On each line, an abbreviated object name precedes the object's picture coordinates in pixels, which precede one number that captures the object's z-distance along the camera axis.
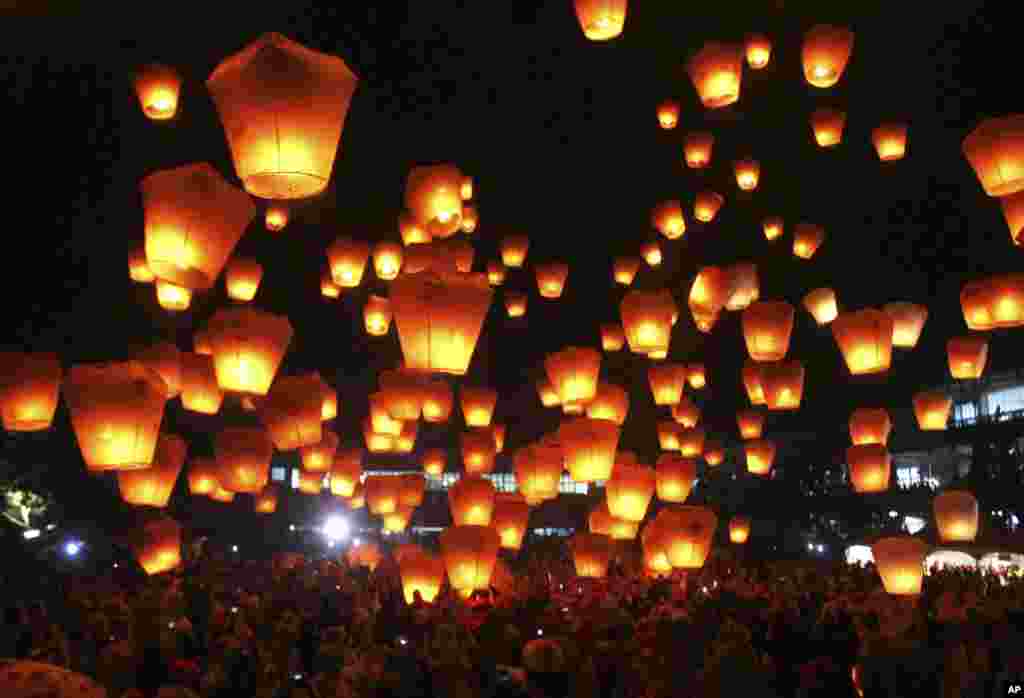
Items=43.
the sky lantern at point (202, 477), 13.73
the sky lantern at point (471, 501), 11.09
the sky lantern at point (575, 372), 10.54
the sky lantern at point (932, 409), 12.88
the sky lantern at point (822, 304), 13.09
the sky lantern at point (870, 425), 12.75
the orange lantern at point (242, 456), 9.92
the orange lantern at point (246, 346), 7.57
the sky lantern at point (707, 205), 14.02
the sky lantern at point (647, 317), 10.20
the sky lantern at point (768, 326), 10.45
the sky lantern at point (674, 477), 12.16
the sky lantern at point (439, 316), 6.49
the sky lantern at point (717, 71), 10.54
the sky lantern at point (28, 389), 7.48
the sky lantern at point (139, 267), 11.03
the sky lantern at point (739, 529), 19.89
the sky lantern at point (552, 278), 14.39
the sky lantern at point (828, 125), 12.16
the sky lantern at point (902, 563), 10.34
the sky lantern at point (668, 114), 12.84
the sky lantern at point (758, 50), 11.51
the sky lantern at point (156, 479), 9.61
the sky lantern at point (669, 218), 13.63
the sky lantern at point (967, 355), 11.61
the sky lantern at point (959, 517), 12.66
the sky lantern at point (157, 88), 9.48
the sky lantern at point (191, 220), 5.63
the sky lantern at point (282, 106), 4.52
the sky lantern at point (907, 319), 11.47
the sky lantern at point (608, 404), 12.19
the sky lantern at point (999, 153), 7.39
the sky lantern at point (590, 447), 10.06
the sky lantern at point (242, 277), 11.20
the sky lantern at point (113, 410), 5.86
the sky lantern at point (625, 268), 14.77
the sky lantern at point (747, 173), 13.47
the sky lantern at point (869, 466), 11.96
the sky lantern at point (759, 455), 15.55
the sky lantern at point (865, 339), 9.83
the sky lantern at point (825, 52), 10.16
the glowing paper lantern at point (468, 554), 9.45
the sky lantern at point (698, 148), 13.04
